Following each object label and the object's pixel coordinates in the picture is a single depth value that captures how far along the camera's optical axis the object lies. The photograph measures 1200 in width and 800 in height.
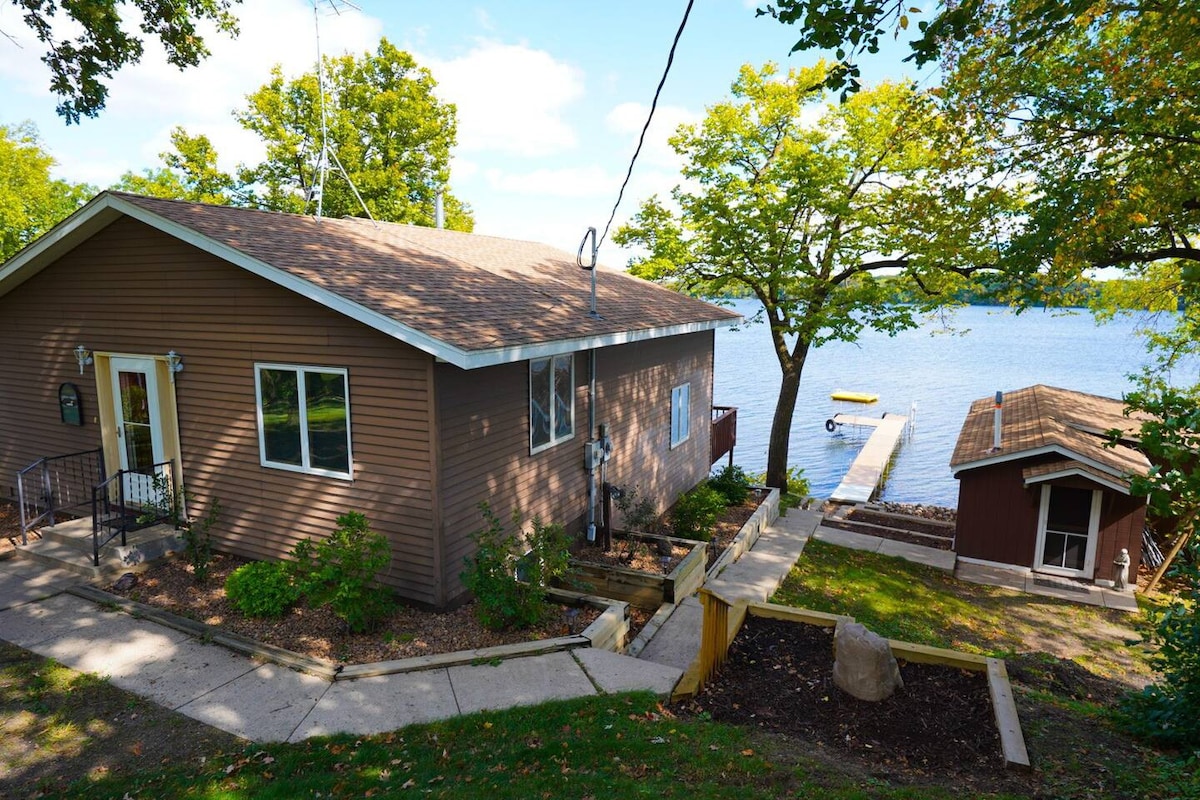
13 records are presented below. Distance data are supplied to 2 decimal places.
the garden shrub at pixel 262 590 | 7.54
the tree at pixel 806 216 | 16.28
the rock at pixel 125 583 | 8.18
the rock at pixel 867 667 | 6.00
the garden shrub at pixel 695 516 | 12.18
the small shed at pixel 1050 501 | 13.09
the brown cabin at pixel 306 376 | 7.54
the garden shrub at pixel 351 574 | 6.88
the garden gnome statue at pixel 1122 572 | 13.03
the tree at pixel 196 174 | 28.48
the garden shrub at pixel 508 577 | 7.26
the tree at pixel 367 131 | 27.77
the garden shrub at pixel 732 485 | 15.57
